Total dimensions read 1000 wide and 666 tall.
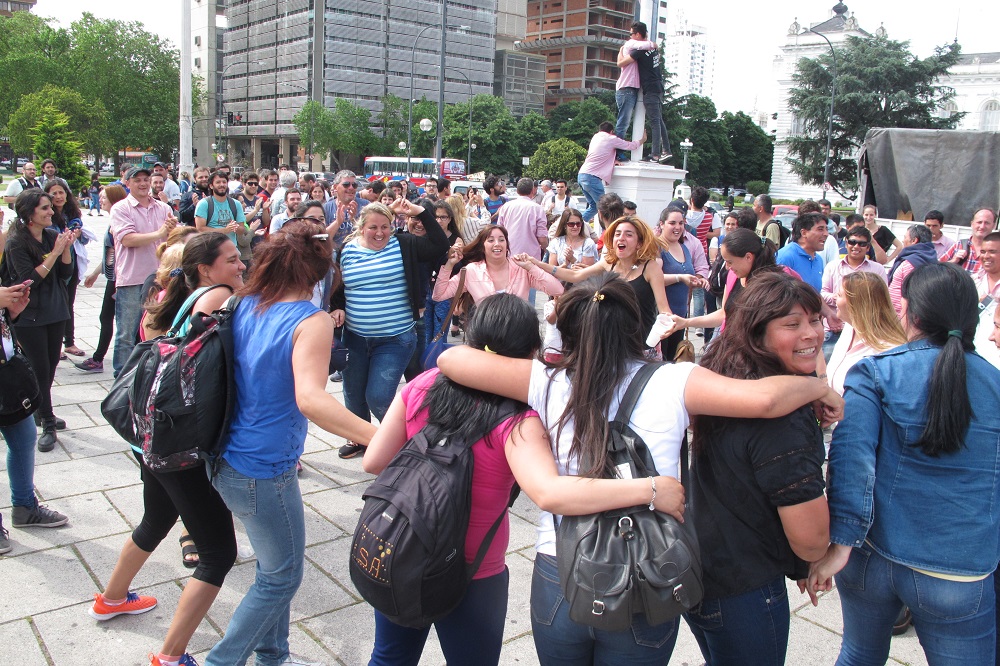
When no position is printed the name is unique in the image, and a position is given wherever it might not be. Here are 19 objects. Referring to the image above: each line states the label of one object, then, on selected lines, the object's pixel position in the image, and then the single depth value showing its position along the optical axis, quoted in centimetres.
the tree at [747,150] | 8000
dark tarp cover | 1332
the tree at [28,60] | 6400
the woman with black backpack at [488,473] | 175
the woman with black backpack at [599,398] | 184
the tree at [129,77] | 7112
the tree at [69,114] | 4806
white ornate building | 7000
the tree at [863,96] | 5159
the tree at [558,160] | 6034
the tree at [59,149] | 2077
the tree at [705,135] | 7325
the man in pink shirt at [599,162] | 1066
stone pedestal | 1093
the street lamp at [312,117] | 7769
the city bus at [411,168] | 5009
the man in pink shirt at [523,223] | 791
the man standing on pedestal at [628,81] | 1036
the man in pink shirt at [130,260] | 636
